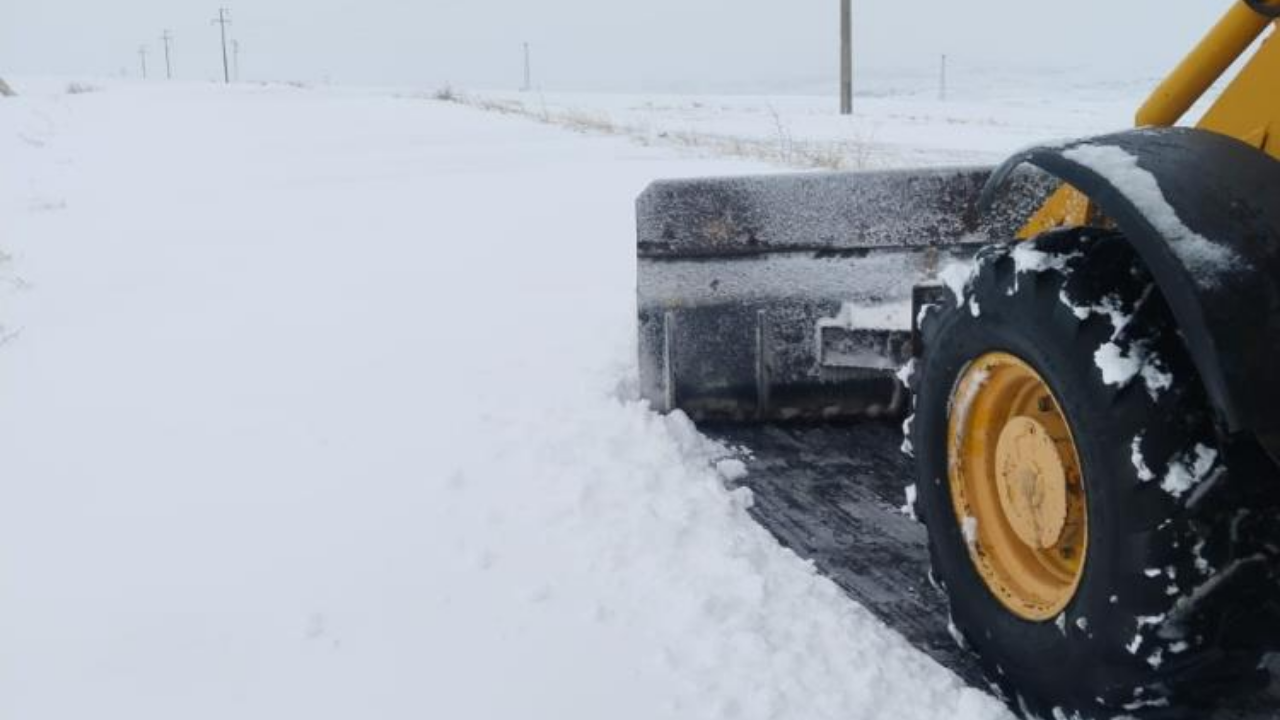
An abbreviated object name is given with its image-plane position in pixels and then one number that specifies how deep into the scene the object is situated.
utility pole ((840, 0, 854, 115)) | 25.94
